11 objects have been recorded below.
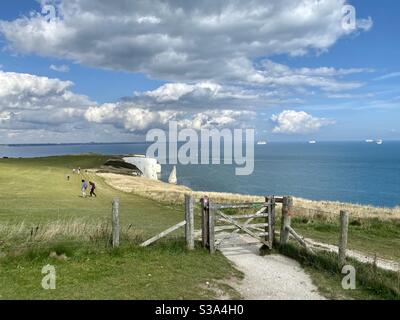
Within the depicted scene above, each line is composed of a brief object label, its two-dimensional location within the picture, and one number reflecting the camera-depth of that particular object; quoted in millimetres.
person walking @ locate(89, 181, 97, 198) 40719
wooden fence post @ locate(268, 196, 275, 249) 16750
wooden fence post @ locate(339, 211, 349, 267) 13536
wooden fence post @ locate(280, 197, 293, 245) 16516
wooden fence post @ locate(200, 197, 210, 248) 15852
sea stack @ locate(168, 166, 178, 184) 123075
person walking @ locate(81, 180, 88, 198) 40188
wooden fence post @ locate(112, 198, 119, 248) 14625
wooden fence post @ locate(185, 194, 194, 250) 15398
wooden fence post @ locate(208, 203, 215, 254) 15508
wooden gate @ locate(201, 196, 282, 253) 15680
